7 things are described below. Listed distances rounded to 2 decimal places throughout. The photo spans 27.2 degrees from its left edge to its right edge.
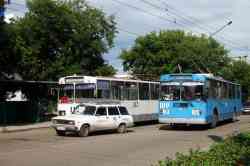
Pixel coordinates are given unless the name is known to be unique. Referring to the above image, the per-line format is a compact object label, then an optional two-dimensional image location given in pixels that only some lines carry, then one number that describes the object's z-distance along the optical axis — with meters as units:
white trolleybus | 26.42
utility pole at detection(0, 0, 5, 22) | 21.59
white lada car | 21.45
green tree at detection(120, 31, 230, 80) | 58.56
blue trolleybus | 25.42
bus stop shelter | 29.84
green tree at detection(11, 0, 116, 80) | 36.88
